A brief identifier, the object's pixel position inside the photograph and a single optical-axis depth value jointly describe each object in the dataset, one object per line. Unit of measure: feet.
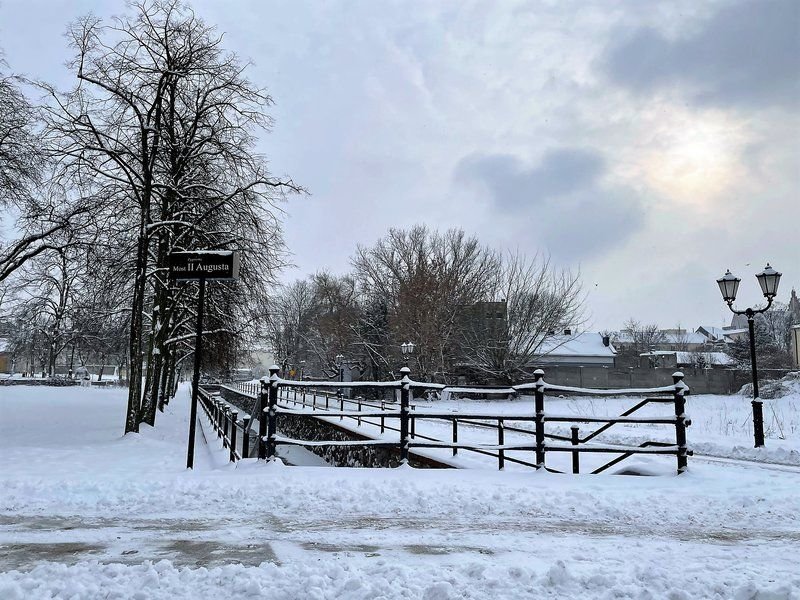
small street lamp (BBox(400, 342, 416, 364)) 115.44
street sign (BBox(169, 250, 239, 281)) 28.50
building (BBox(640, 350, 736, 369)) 228.26
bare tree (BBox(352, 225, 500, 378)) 150.20
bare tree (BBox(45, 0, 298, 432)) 48.14
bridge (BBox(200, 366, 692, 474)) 28.17
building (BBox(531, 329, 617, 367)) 245.24
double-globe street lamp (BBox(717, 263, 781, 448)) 44.68
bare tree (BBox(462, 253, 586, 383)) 149.69
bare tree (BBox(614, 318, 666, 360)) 355.56
